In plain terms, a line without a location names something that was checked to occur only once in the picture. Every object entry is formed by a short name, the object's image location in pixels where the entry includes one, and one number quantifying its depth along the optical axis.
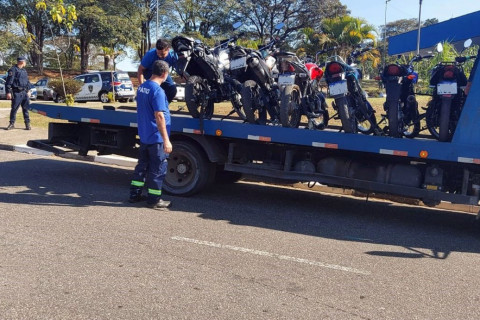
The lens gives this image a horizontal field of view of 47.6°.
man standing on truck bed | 8.13
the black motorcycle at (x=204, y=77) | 7.99
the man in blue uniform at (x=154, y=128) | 6.97
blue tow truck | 6.45
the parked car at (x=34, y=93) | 29.64
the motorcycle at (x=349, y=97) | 7.11
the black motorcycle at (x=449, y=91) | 6.52
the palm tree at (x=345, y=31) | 28.53
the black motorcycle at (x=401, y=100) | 6.91
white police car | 27.27
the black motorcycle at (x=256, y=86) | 7.87
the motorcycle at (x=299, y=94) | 7.60
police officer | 13.48
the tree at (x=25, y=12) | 42.34
